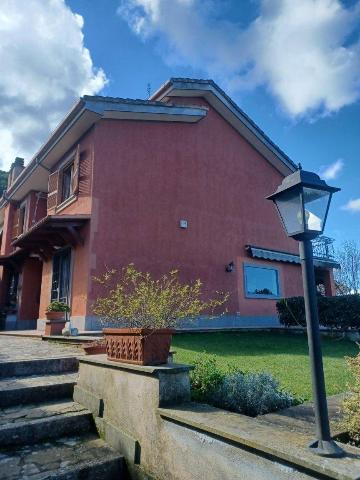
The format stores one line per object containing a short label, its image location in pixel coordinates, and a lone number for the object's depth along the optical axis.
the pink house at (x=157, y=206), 12.05
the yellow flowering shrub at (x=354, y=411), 2.71
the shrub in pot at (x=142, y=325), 3.84
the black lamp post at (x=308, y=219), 2.63
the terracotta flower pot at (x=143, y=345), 3.80
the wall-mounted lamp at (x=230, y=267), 14.62
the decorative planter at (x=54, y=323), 9.93
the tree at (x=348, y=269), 38.16
